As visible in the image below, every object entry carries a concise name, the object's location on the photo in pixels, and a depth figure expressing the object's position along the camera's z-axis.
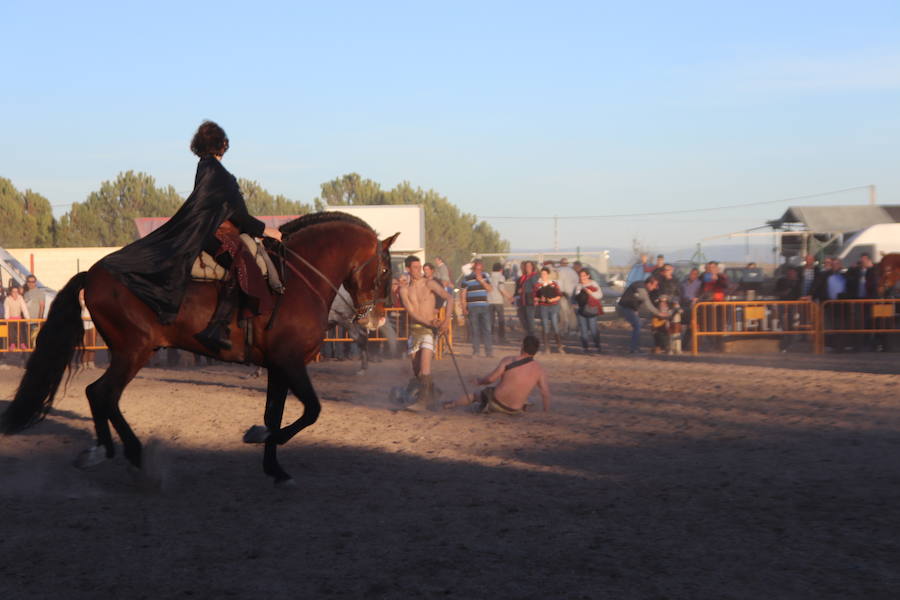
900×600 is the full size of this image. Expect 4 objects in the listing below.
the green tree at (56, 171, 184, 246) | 77.38
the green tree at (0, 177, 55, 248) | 71.38
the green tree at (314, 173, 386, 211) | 89.56
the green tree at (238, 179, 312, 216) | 96.00
